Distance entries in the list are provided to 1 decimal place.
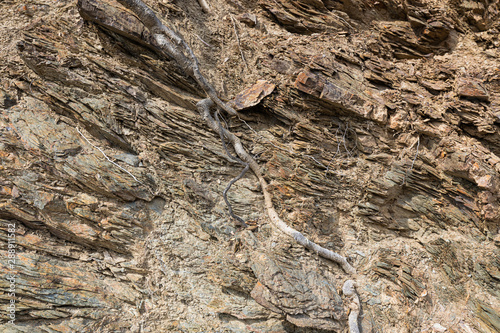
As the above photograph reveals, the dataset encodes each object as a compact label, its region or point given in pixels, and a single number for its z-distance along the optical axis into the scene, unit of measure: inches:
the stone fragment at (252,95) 253.3
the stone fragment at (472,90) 231.6
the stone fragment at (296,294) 182.9
